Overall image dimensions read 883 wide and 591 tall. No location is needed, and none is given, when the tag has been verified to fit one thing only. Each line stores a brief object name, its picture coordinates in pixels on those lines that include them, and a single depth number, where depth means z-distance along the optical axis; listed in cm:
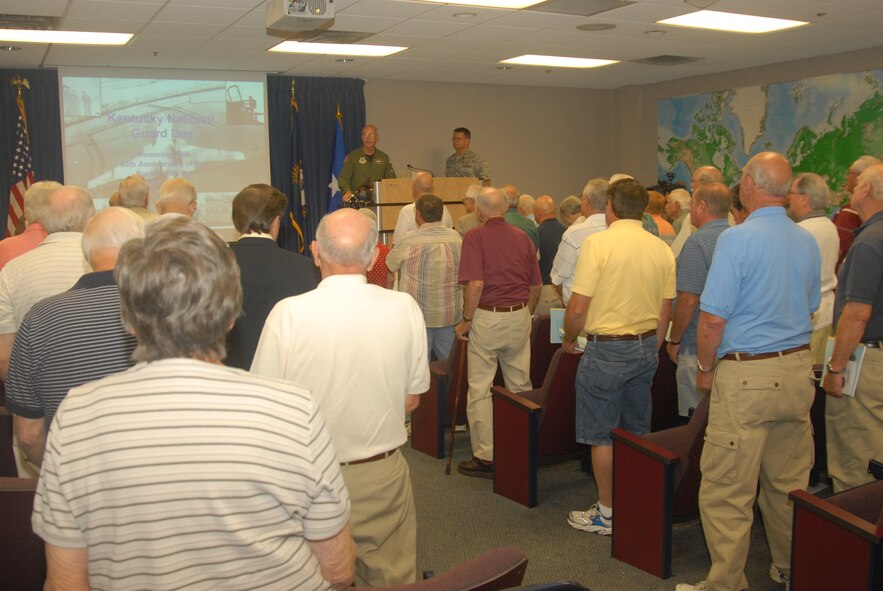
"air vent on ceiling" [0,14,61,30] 642
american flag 900
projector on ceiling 559
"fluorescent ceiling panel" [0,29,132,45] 713
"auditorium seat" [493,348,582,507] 409
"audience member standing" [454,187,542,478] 468
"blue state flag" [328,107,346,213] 1059
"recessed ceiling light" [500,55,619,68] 945
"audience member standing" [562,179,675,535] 368
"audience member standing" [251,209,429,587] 238
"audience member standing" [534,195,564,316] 648
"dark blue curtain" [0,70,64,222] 901
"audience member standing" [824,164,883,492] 332
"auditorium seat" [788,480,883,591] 245
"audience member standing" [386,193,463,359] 514
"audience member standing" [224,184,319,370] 308
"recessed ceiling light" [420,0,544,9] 631
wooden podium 894
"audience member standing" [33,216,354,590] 138
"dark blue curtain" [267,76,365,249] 1035
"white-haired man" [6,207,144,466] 229
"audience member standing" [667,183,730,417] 403
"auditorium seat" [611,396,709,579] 327
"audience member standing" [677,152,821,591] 292
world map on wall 924
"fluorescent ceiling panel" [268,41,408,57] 816
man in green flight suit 970
